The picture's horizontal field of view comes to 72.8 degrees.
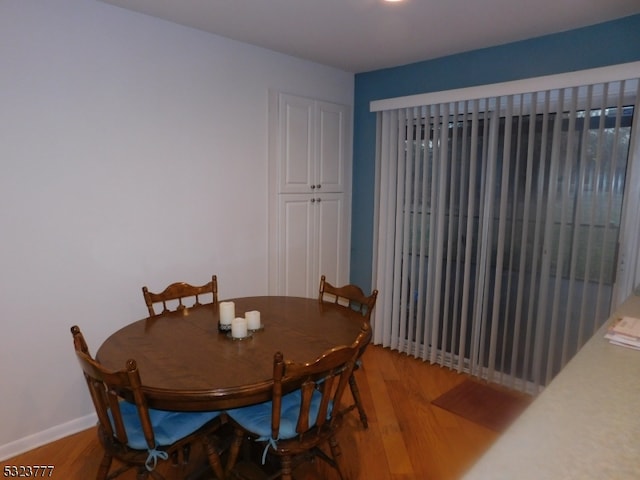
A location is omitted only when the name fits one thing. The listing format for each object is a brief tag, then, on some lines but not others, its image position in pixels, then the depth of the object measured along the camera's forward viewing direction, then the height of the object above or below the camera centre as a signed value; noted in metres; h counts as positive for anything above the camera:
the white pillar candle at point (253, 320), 2.12 -0.65
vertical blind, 2.63 -0.25
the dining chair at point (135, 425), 1.51 -0.95
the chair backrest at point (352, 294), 2.44 -0.64
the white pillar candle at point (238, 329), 2.02 -0.66
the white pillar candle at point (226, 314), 2.12 -0.62
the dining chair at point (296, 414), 1.60 -0.95
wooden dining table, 1.56 -0.71
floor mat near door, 2.70 -1.41
